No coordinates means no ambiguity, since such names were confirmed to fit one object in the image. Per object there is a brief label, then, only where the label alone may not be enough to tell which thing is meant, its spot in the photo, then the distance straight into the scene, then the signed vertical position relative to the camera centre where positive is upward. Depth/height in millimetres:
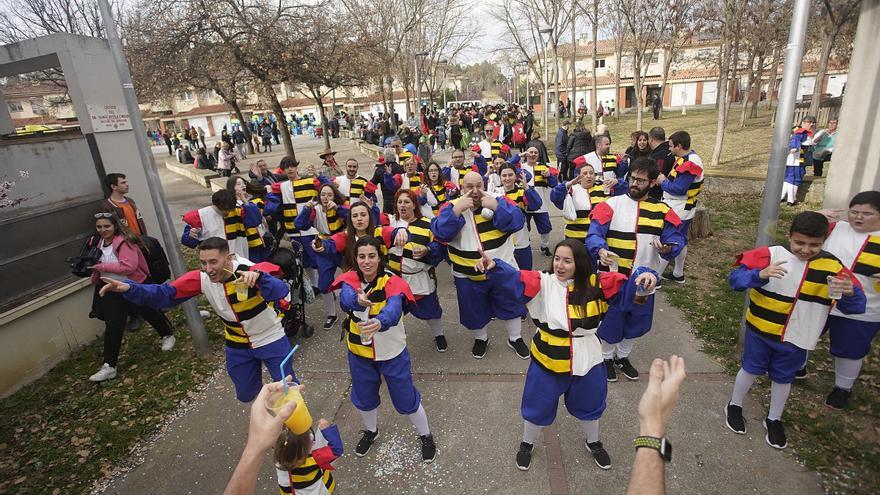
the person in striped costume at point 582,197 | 5539 -1271
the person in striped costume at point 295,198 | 6202 -1125
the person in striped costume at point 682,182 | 5879 -1282
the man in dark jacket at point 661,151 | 7020 -1026
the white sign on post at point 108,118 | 6267 +150
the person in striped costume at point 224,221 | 5234 -1164
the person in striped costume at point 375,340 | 3338 -1647
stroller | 5387 -2054
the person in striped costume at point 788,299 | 3088 -1543
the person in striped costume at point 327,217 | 5703 -1294
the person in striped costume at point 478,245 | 4250 -1409
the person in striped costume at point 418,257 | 4617 -1518
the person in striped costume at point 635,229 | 3985 -1249
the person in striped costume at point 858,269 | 3412 -1473
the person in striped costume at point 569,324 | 2998 -1489
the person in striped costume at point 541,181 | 6957 -1332
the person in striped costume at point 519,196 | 5684 -1239
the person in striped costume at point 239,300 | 3287 -1314
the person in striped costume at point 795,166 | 9250 -1876
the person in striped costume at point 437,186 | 6464 -1197
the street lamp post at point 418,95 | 22558 +324
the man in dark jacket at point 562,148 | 11636 -1408
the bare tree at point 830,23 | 14827 +1470
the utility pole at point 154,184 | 4621 -618
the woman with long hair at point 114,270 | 4844 -1478
